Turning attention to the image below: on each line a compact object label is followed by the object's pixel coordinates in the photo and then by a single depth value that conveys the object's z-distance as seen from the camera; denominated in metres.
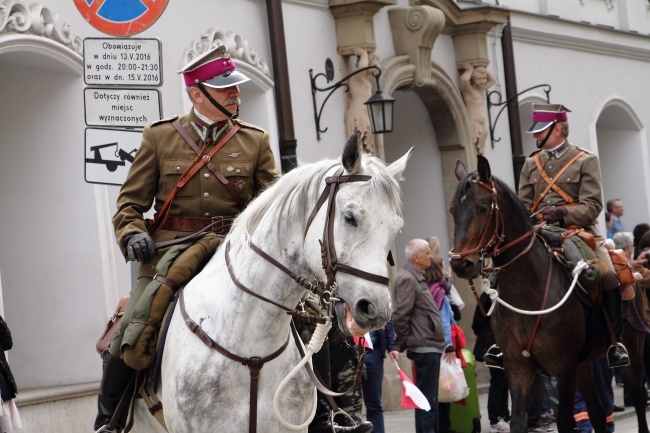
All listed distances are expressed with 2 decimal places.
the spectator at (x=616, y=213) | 20.11
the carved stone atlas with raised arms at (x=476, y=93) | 18.25
